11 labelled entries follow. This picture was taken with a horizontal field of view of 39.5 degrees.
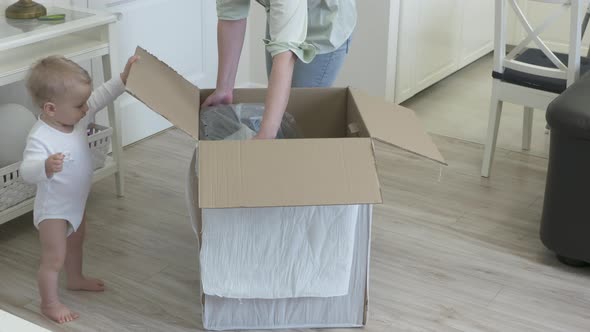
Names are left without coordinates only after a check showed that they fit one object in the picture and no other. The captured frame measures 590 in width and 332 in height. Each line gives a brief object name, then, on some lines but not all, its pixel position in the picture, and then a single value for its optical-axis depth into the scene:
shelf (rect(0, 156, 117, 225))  2.57
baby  2.10
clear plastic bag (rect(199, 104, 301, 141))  2.24
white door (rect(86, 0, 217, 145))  3.26
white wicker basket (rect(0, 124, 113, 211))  2.55
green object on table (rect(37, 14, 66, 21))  2.65
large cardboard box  1.84
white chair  2.89
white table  2.46
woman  2.02
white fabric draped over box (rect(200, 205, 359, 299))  2.03
